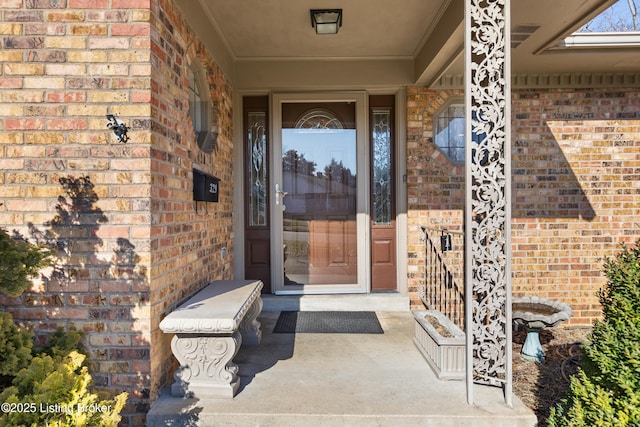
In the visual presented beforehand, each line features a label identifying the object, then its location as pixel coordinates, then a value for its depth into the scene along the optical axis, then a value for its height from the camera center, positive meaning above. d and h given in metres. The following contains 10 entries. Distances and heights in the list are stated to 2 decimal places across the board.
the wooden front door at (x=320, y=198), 4.42 +0.19
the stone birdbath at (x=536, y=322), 3.36 -0.97
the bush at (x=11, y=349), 1.72 -0.61
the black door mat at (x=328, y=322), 3.45 -1.03
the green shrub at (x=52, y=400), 1.53 -0.76
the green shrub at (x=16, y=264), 1.67 -0.21
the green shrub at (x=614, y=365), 1.43 -0.60
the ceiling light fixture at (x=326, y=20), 3.21 +1.66
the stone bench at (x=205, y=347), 2.15 -0.77
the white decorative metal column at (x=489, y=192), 2.23 +0.13
